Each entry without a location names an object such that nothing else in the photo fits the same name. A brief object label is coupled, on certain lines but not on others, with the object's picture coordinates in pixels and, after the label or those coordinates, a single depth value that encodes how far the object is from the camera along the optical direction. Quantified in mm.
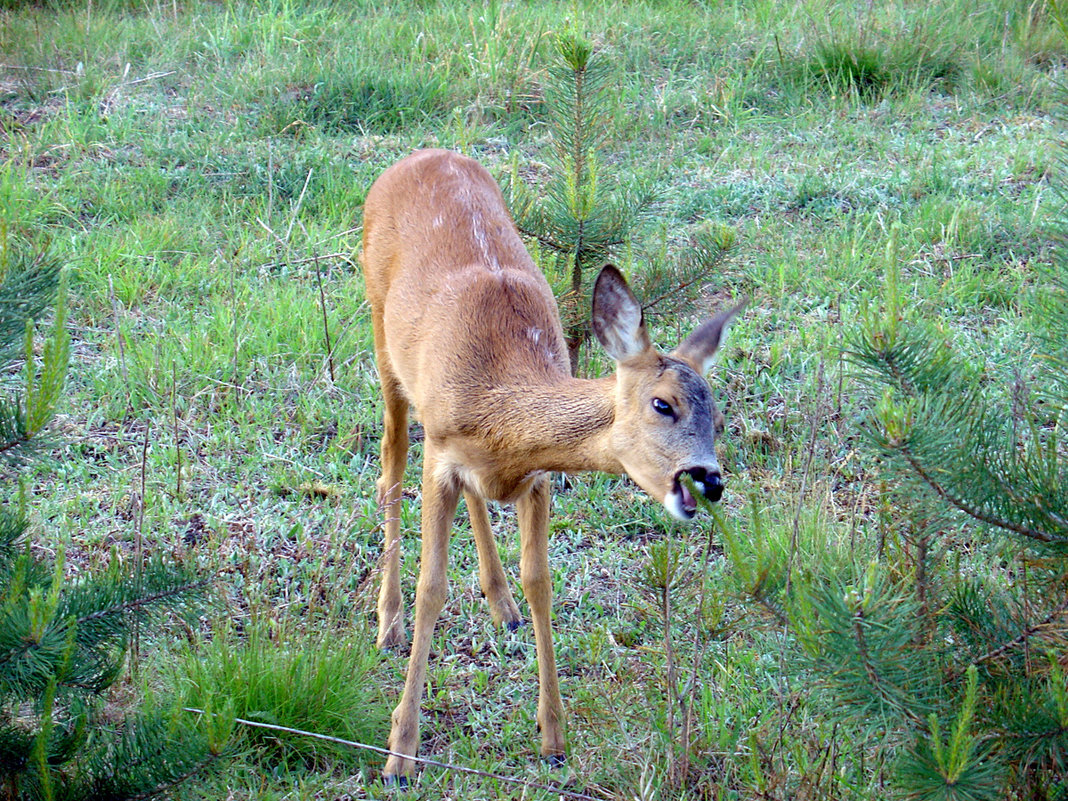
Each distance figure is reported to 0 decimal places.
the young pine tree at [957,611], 4211
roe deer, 5898
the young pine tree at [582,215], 8937
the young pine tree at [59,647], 4520
